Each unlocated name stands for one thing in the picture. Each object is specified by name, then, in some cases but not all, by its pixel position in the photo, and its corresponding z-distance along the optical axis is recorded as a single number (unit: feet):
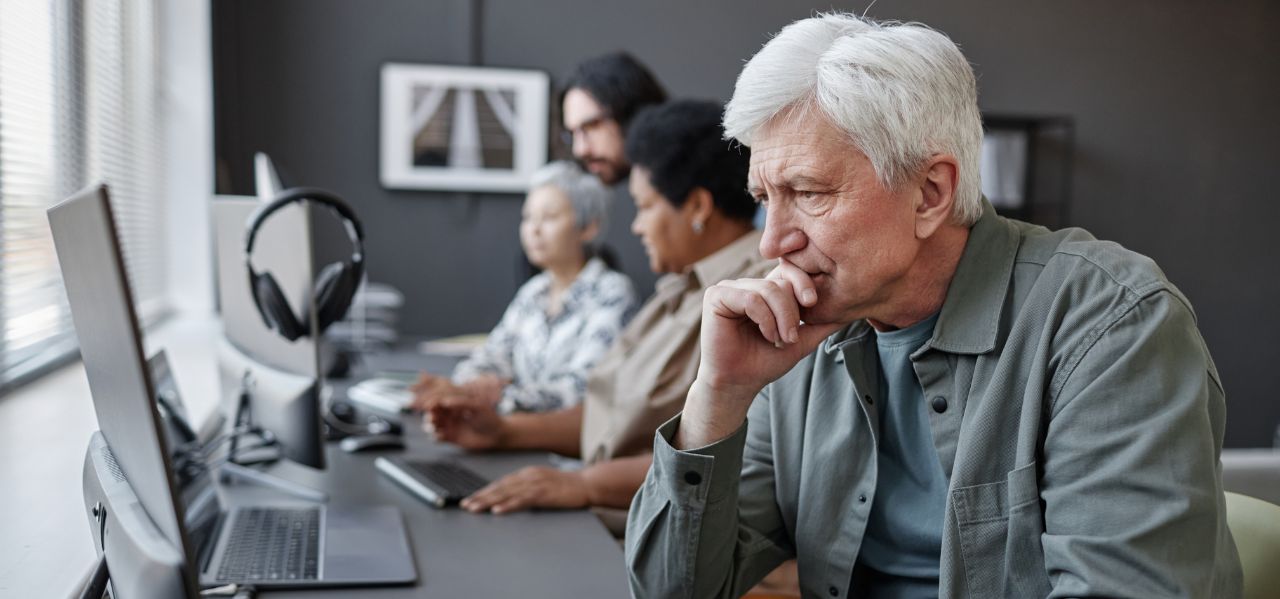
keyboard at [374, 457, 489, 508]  5.73
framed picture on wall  15.43
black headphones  5.77
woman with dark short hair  6.62
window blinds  6.66
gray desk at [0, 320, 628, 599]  4.00
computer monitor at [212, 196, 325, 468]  5.82
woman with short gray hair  8.32
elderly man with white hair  3.19
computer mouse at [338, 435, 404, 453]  7.04
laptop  2.34
